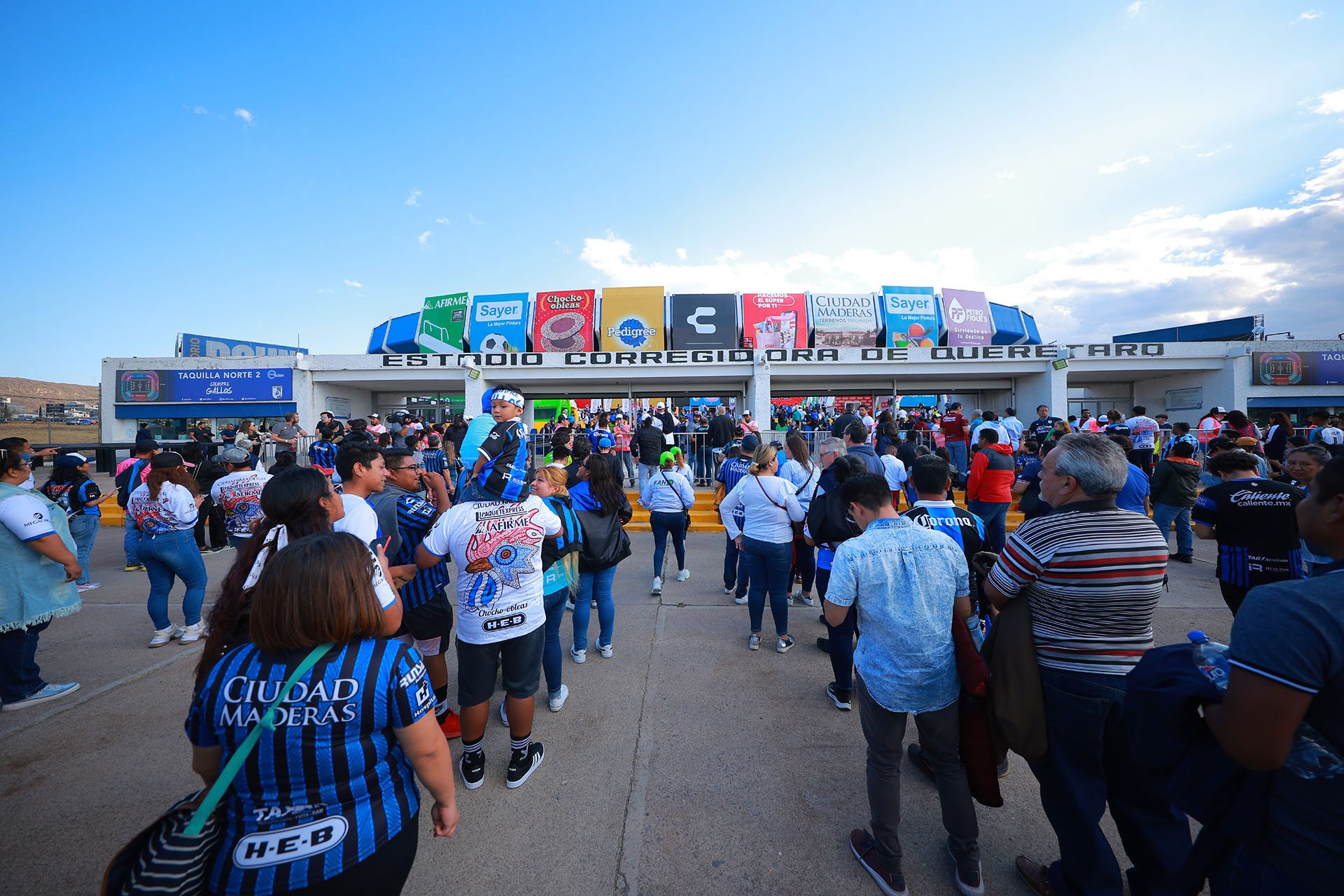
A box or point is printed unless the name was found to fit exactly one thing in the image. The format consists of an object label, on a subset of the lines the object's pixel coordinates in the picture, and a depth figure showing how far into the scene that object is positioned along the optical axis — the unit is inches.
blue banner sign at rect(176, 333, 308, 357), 1152.8
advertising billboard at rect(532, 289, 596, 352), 759.1
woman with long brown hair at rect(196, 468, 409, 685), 69.0
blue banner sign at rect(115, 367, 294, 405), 744.3
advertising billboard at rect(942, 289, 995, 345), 763.4
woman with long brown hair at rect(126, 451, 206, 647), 184.2
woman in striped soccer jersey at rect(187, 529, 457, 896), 54.5
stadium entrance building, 687.1
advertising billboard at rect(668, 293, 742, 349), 756.6
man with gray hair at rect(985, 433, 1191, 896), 80.0
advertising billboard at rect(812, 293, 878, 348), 753.6
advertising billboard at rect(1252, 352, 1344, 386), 693.3
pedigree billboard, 754.8
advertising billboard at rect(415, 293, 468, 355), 789.2
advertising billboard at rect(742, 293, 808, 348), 750.5
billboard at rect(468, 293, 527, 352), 769.6
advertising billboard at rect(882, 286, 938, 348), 757.9
